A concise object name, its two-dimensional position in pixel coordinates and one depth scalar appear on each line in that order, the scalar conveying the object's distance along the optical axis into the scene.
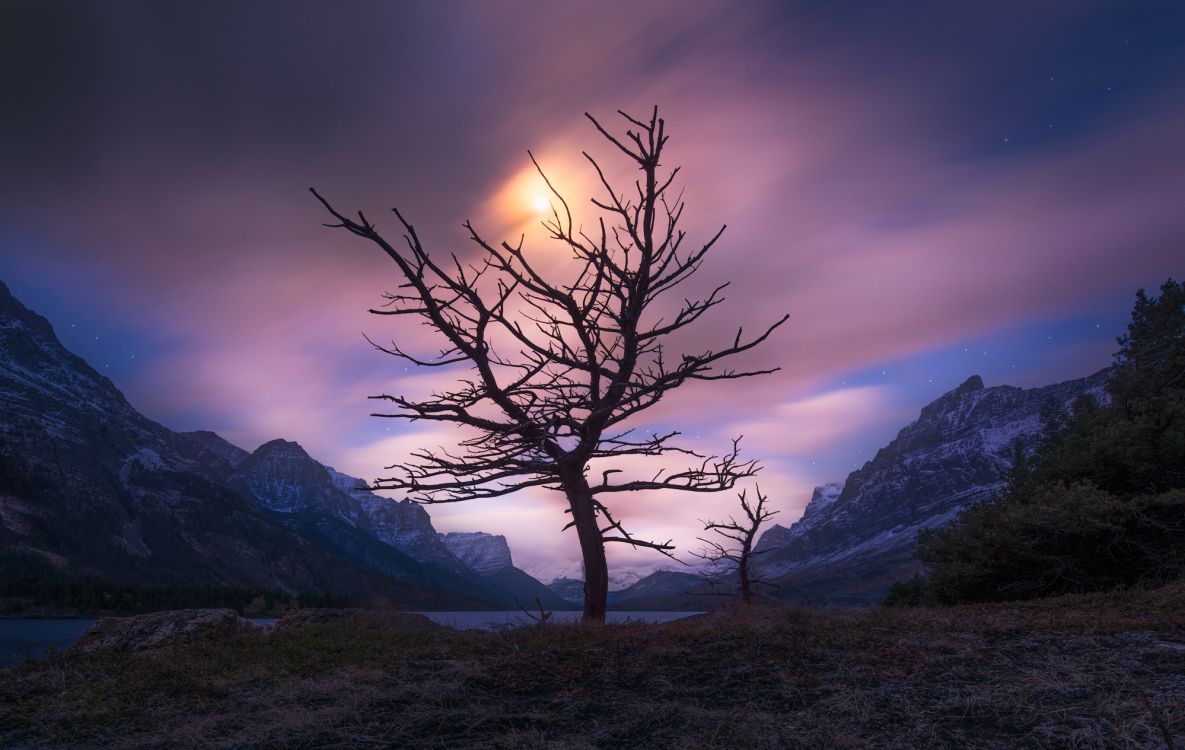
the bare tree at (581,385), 11.77
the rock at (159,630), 15.05
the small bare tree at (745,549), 20.19
